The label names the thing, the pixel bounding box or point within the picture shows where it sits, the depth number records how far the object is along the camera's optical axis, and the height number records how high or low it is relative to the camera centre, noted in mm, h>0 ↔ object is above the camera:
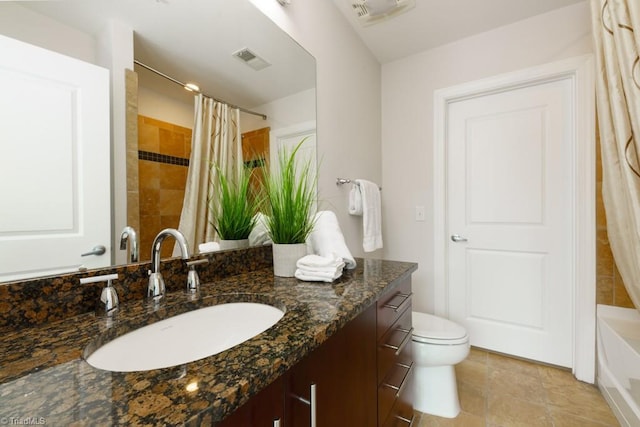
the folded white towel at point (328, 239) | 1199 -124
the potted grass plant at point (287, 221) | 1110 -33
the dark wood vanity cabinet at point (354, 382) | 506 -424
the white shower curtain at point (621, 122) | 1135 +382
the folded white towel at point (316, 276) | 1006 -235
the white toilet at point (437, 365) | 1406 -802
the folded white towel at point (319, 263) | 1028 -190
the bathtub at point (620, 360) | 1262 -769
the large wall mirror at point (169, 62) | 699 +493
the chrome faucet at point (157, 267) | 786 -152
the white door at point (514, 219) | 1827 -61
